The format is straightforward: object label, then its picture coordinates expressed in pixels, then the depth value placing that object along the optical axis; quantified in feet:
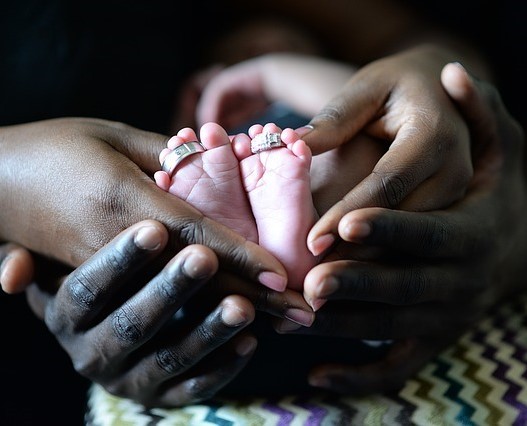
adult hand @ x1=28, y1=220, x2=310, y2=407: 1.92
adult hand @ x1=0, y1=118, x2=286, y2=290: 1.98
